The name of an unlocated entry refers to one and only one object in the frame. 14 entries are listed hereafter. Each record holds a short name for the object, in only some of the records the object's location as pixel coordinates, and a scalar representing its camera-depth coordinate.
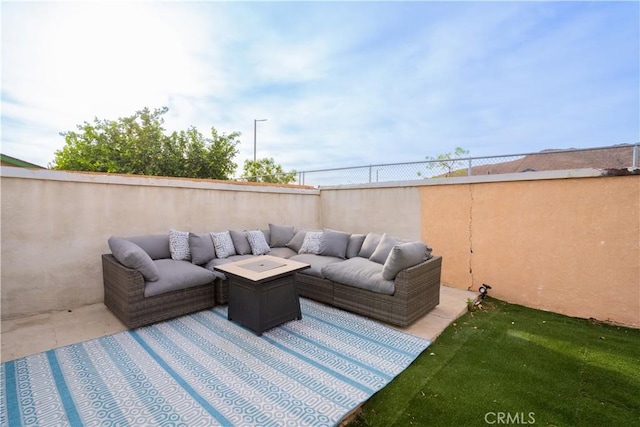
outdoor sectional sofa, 3.06
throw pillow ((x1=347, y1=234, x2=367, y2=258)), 4.55
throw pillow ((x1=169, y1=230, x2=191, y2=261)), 4.11
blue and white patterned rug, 1.78
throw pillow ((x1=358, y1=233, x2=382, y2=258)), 4.32
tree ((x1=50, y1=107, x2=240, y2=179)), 9.11
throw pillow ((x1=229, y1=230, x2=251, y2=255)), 4.68
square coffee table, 2.91
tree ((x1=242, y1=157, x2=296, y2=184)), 14.12
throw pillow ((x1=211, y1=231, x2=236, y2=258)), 4.39
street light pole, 14.23
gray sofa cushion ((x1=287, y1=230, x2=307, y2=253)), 5.16
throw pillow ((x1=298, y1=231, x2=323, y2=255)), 4.79
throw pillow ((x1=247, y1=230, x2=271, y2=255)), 4.79
